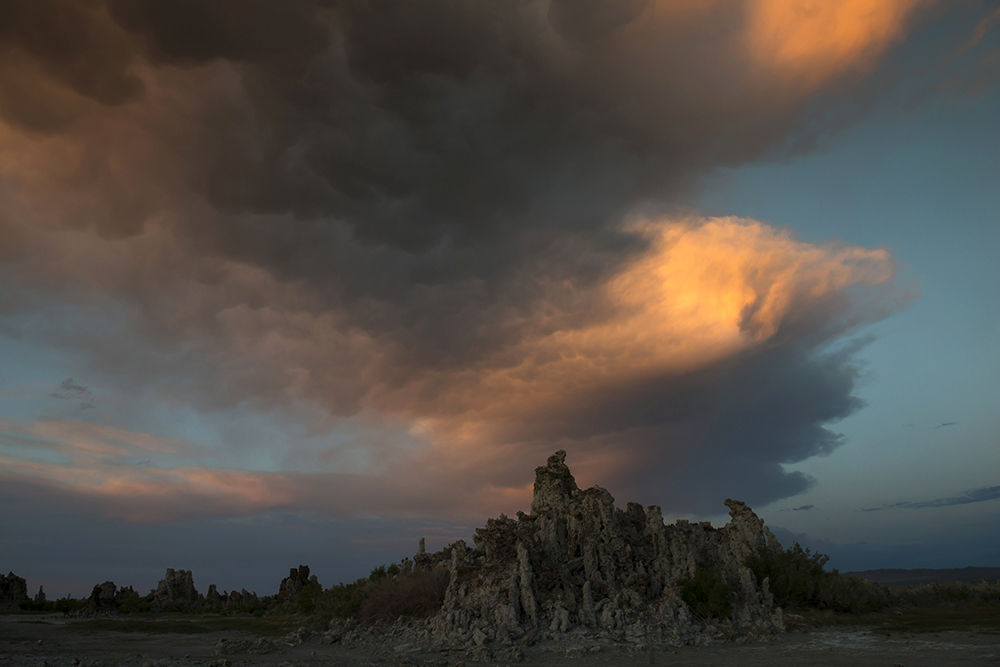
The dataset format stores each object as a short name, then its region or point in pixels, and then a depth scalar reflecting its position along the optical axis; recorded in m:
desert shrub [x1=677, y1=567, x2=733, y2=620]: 31.83
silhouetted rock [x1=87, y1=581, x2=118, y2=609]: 58.19
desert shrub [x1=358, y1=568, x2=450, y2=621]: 35.55
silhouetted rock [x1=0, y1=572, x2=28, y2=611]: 61.60
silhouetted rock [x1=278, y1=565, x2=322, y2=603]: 61.72
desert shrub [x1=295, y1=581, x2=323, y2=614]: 45.50
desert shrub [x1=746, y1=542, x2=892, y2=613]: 36.91
